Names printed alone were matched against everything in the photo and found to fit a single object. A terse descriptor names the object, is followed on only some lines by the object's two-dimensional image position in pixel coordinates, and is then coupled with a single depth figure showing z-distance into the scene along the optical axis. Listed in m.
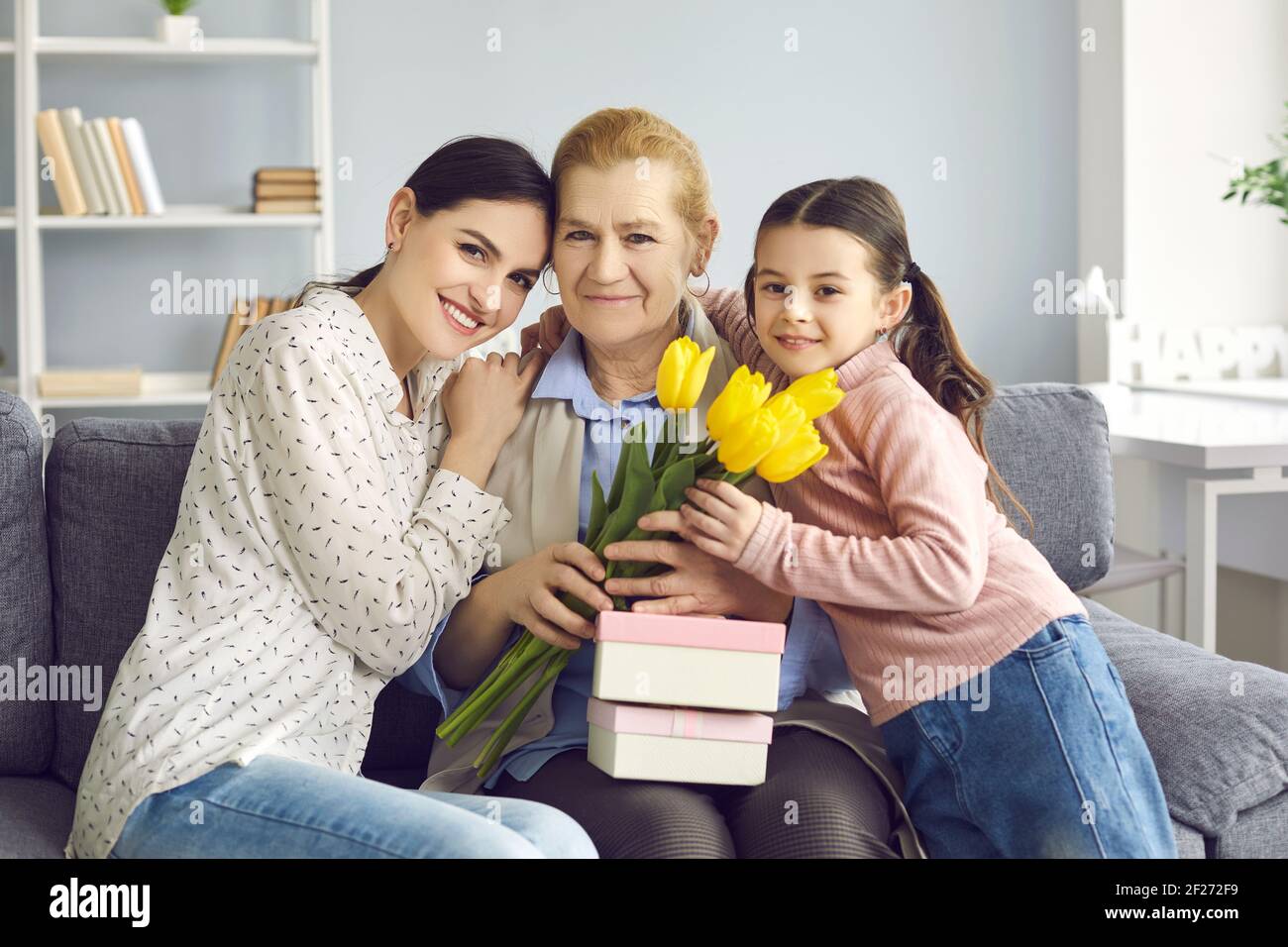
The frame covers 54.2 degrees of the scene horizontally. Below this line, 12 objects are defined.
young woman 1.18
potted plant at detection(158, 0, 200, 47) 3.38
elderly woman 1.29
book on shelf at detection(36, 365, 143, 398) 3.34
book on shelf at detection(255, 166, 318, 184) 3.45
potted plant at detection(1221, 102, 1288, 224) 2.84
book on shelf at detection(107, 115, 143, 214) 3.36
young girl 1.24
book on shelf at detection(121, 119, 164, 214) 3.37
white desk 2.40
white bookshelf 3.32
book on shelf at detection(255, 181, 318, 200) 3.46
